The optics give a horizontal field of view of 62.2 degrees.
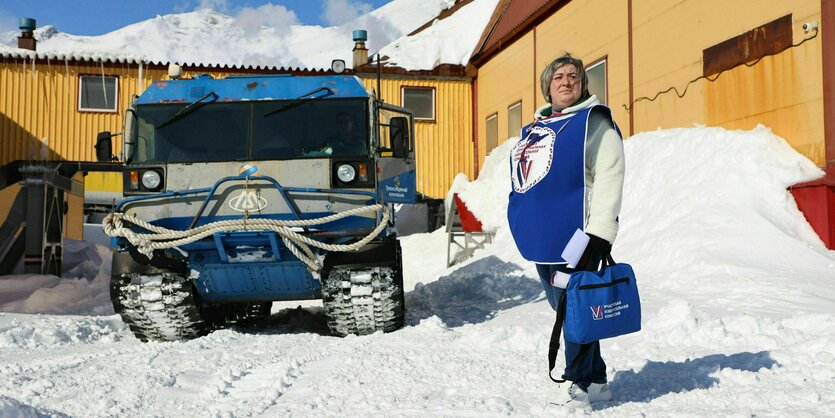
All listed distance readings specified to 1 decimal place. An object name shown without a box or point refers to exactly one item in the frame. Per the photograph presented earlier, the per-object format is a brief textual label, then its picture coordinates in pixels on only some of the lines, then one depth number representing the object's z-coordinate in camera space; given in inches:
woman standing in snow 124.7
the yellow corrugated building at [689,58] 340.8
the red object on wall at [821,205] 315.0
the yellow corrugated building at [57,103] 685.9
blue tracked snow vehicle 236.5
